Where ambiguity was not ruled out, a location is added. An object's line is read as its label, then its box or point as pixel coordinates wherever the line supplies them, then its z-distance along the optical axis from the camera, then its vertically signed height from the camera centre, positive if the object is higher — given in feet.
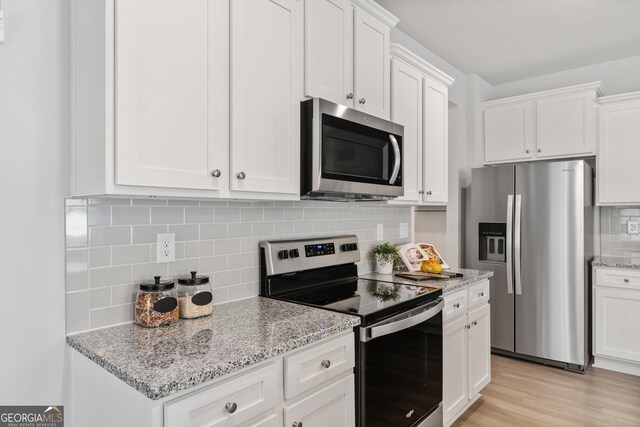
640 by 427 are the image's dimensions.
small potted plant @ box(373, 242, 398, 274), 8.63 -0.95
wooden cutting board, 8.15 -1.29
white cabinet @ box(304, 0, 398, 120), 6.07 +2.73
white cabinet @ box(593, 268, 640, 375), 10.67 -2.89
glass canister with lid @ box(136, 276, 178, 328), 4.67 -1.07
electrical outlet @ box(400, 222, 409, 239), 10.09 -0.40
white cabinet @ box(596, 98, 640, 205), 11.26 +1.77
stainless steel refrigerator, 10.88 -1.17
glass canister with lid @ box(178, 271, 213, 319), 5.04 -1.06
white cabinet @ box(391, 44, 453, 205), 8.14 +2.04
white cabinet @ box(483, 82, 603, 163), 12.03 +2.91
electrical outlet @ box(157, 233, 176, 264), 5.21 -0.44
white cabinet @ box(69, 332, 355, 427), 3.38 -1.79
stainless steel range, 5.33 -1.55
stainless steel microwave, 5.77 +0.98
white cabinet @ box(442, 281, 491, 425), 7.40 -2.80
